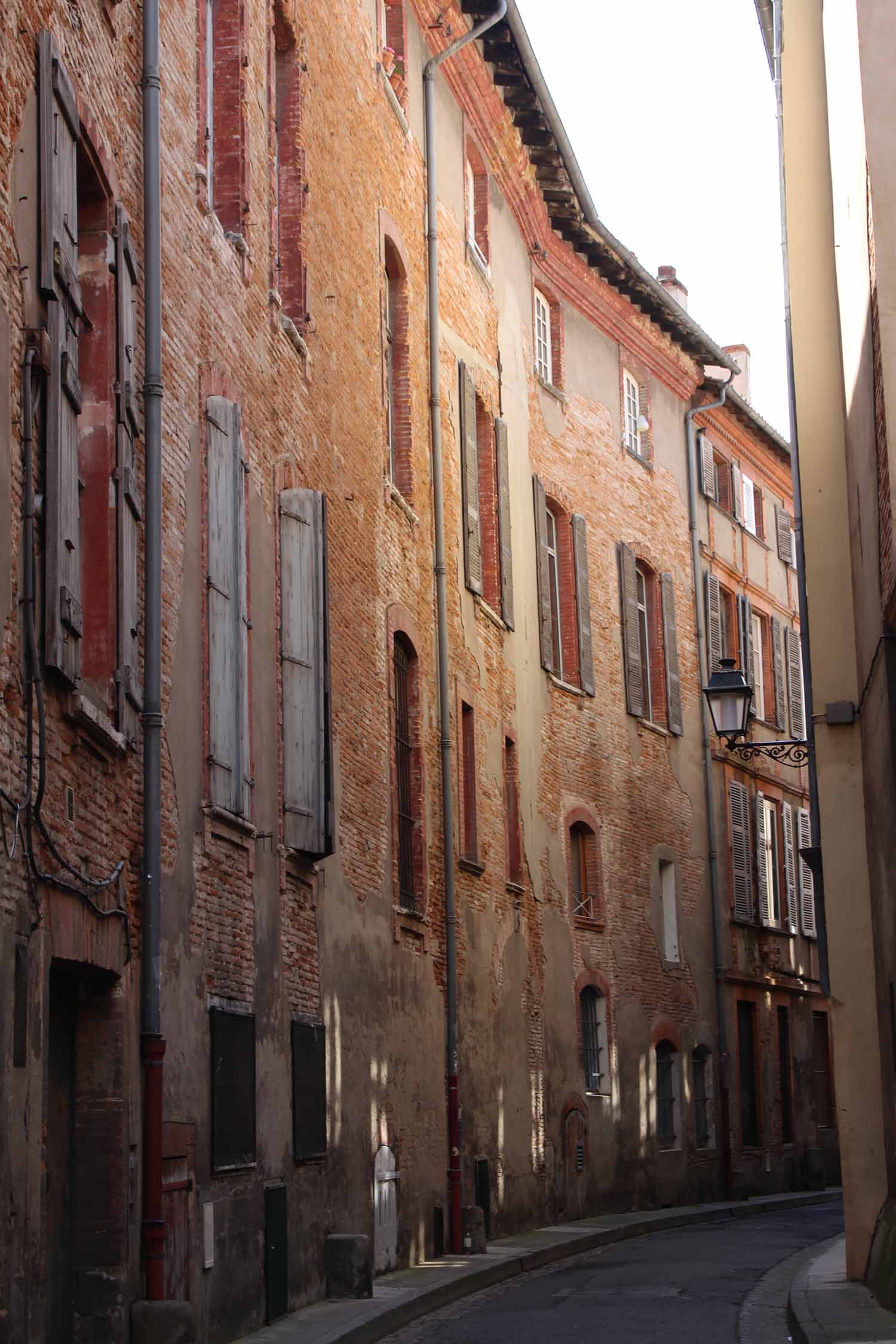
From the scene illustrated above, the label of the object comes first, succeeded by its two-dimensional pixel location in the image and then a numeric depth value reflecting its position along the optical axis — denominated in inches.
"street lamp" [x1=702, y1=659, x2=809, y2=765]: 620.1
